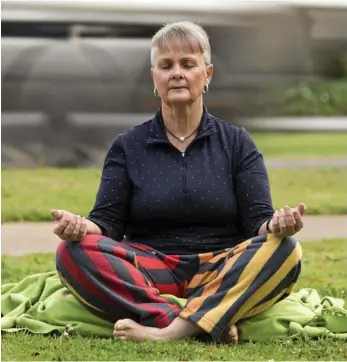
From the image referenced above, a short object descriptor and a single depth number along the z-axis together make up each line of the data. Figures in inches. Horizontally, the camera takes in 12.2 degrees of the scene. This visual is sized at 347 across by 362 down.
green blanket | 286.5
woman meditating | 279.9
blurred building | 826.8
